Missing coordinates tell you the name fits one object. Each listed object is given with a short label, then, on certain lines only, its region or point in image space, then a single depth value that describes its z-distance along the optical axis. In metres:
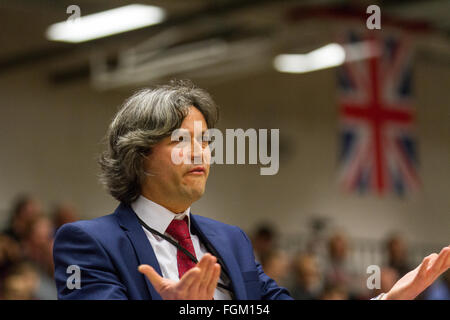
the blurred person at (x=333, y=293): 9.05
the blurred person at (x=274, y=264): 9.00
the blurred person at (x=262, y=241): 11.59
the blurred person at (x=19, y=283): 8.96
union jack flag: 15.77
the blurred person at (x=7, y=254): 9.81
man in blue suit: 3.48
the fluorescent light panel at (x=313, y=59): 15.88
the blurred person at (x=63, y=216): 12.64
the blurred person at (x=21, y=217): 11.67
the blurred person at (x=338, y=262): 12.72
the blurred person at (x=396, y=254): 15.58
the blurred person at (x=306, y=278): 9.39
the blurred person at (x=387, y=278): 10.62
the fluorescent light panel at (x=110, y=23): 12.89
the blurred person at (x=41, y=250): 9.81
